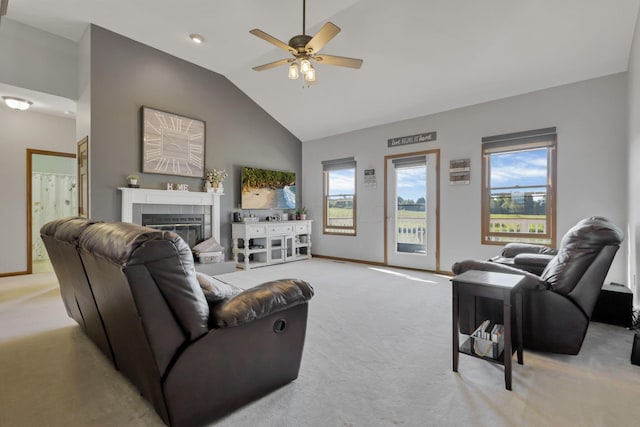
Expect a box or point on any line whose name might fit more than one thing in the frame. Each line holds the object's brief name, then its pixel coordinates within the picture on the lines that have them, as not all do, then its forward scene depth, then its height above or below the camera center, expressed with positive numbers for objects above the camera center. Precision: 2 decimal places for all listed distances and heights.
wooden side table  1.86 -0.53
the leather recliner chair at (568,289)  2.18 -0.57
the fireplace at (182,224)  4.93 -0.24
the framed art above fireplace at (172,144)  4.87 +1.10
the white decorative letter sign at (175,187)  5.09 +0.38
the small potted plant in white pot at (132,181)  4.66 +0.43
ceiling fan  2.87 +1.60
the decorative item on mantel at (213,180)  5.57 +0.54
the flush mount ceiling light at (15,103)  4.53 +1.58
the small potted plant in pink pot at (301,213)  7.03 -0.08
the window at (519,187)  4.33 +0.35
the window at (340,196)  6.63 +0.31
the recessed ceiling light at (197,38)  4.62 +2.61
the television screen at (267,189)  6.25 +0.45
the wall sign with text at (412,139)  5.45 +1.31
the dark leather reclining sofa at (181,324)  1.33 -0.58
